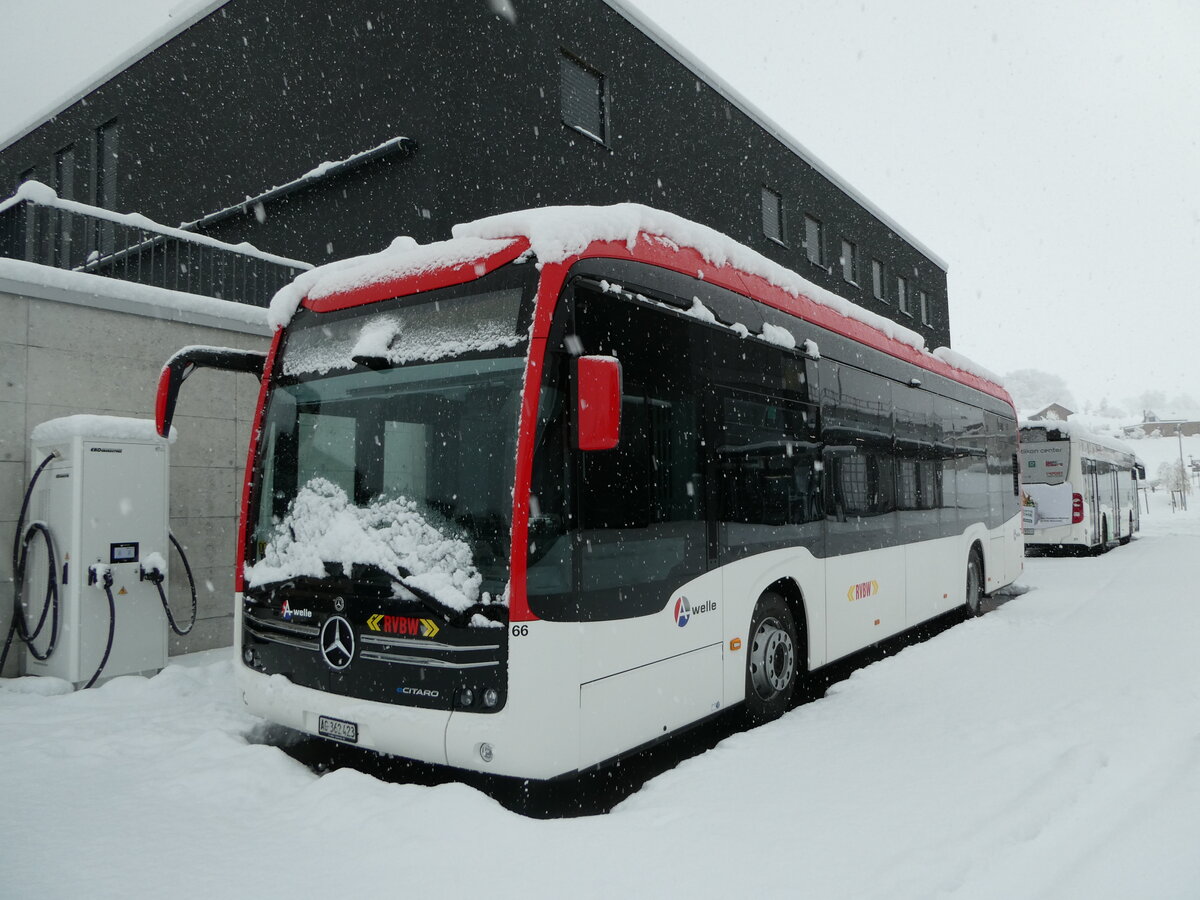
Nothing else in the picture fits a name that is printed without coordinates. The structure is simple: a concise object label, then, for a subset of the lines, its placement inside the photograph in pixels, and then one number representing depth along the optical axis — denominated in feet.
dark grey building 40.49
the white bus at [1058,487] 64.34
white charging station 22.62
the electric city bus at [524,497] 13.25
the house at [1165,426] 406.82
